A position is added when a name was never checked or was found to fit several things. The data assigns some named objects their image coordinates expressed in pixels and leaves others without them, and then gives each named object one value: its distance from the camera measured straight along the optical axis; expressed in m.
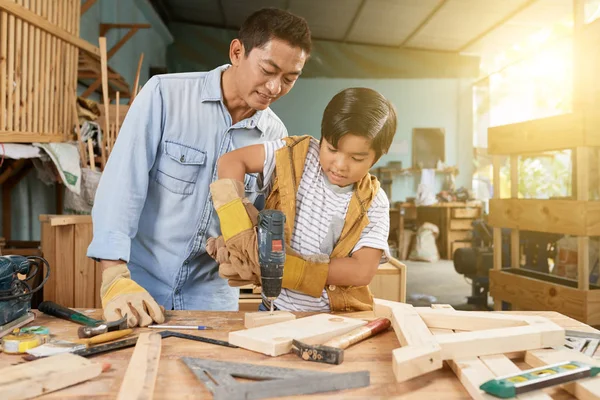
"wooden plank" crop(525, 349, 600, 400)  0.89
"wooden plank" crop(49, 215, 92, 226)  3.13
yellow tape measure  1.12
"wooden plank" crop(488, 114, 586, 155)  2.92
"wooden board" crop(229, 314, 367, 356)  1.13
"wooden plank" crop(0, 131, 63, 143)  3.45
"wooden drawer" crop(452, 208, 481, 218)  9.28
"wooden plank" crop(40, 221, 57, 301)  3.22
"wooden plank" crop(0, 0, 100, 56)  3.35
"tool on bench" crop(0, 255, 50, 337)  1.30
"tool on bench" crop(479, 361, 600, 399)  0.86
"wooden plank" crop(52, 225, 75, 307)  3.23
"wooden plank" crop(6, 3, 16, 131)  3.44
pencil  1.34
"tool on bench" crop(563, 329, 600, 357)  1.17
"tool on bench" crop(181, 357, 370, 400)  0.87
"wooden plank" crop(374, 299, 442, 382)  0.96
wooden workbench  0.92
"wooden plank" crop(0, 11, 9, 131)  3.36
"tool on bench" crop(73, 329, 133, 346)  1.18
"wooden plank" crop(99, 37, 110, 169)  4.20
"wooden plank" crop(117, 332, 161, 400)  0.86
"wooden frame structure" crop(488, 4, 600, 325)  2.87
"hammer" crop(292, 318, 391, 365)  1.08
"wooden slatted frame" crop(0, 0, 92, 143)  3.45
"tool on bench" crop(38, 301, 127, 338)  1.24
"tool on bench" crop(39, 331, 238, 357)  1.11
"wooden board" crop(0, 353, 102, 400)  0.86
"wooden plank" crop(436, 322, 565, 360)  1.06
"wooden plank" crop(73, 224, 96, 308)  3.26
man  1.68
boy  1.48
